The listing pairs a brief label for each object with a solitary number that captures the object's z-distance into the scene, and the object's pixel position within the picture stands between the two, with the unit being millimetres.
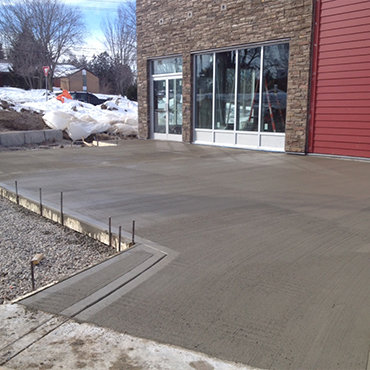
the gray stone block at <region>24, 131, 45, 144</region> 13469
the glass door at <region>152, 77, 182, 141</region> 14445
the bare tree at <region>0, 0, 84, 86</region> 47938
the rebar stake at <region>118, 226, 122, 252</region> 3989
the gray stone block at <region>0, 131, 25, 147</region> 12798
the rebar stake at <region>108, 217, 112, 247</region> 4179
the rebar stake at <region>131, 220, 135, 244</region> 3968
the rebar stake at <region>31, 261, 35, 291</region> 3182
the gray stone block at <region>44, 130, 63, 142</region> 14188
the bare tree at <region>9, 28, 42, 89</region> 48031
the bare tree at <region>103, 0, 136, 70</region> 55031
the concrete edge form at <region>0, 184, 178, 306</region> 2959
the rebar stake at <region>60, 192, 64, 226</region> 4938
